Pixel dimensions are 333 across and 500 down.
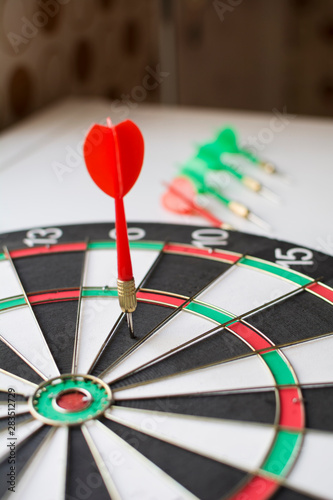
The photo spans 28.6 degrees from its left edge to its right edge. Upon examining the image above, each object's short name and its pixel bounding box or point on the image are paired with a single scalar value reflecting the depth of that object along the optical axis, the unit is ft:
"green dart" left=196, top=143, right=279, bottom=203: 4.19
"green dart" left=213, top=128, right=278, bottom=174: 4.67
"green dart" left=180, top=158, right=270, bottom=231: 3.84
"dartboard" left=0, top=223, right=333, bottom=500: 2.08
